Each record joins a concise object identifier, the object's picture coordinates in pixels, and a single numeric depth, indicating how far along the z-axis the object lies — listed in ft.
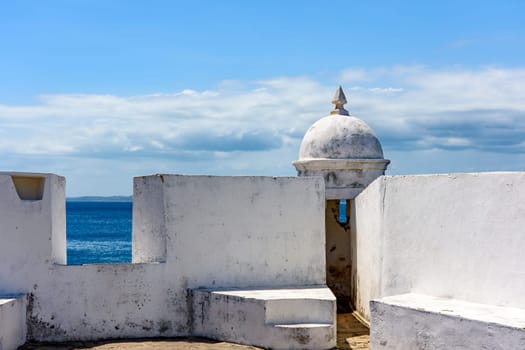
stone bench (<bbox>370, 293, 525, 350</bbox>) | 19.74
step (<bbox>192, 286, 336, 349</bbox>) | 27.48
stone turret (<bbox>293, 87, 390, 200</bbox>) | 37.50
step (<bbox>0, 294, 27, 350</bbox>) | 25.63
